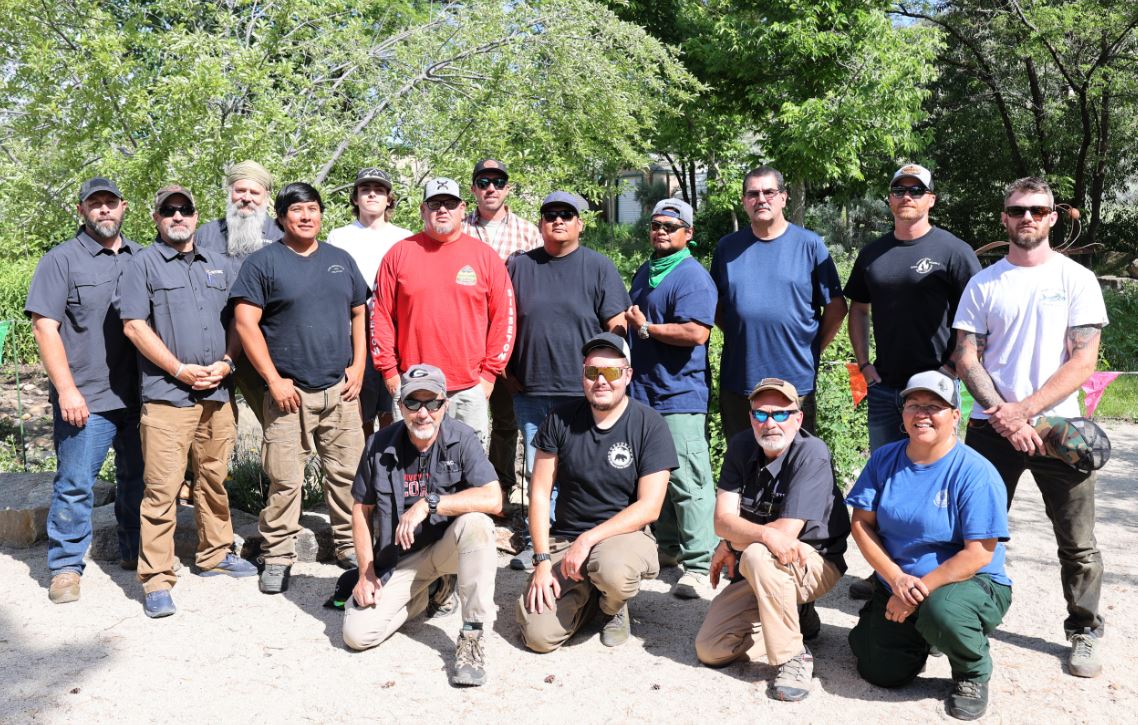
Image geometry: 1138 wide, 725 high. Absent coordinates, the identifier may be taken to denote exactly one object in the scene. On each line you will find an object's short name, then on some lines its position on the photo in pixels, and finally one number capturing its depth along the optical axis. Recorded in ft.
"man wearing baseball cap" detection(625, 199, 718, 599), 16.19
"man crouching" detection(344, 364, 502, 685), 13.97
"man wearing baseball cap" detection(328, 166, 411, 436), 18.85
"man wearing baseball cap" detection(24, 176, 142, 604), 15.93
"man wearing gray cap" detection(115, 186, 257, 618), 15.72
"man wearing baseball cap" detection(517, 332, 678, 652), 13.88
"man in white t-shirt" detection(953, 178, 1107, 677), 12.99
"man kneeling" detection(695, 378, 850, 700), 12.73
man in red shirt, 16.71
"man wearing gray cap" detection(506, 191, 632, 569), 16.89
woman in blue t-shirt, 11.91
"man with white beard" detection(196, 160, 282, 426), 17.70
